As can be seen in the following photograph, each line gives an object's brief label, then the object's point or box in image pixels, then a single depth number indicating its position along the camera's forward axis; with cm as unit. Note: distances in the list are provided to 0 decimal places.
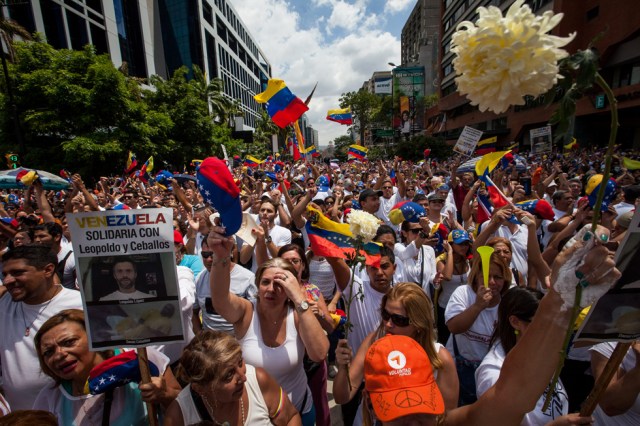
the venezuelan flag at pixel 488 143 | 967
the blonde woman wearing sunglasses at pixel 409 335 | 194
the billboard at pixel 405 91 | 4916
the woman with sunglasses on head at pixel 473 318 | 257
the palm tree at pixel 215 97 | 3244
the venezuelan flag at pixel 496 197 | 352
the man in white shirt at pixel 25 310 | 217
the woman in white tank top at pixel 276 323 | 213
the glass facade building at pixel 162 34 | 2384
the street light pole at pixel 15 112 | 1267
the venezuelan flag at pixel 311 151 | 1528
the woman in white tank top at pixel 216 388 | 180
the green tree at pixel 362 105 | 5988
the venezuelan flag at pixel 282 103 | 639
